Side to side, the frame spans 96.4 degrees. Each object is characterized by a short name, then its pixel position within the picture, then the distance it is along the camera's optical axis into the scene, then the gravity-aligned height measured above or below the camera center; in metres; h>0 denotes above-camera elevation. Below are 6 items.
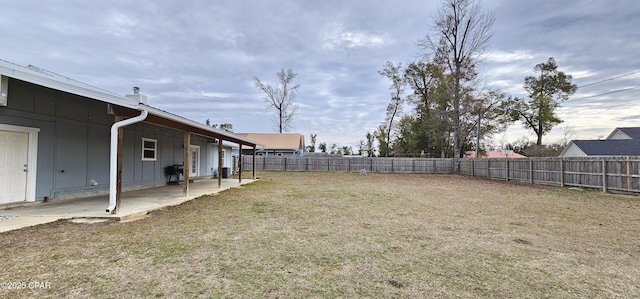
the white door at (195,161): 13.24 -0.20
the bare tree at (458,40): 20.32 +8.76
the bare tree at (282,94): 31.39 +7.02
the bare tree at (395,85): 32.66 +8.19
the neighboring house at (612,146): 19.36 +0.79
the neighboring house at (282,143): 32.50 +1.58
